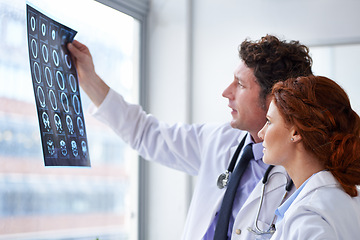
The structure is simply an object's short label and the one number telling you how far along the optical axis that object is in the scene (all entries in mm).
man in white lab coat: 1680
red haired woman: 1153
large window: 1653
